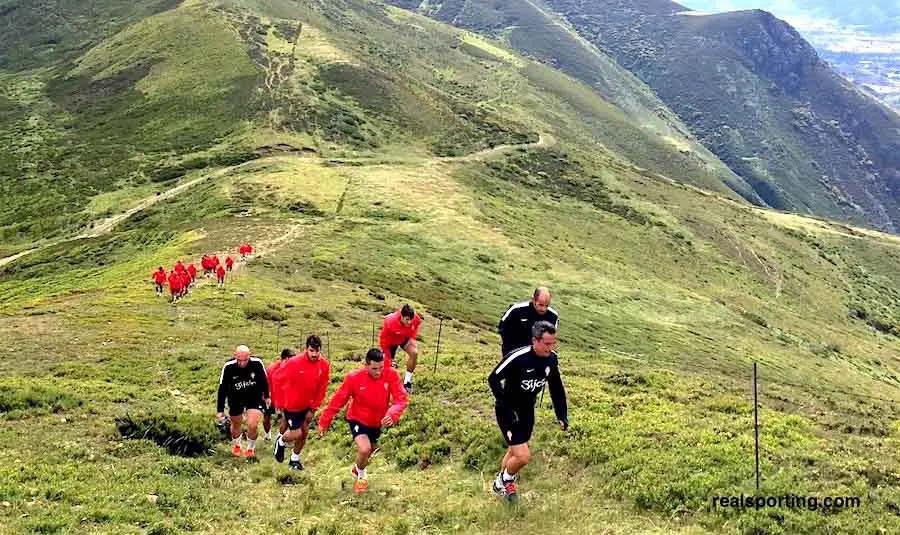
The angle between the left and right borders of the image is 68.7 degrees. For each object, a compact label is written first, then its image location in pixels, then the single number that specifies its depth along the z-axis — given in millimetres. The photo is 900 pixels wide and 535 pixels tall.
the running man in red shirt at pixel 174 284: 34844
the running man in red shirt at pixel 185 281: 35503
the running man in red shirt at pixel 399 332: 17094
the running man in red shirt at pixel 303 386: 13383
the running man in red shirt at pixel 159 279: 35875
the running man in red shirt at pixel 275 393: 13773
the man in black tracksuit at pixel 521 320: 13492
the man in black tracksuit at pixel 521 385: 11141
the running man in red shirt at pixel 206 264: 38906
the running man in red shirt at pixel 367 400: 12227
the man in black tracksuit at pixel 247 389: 14539
